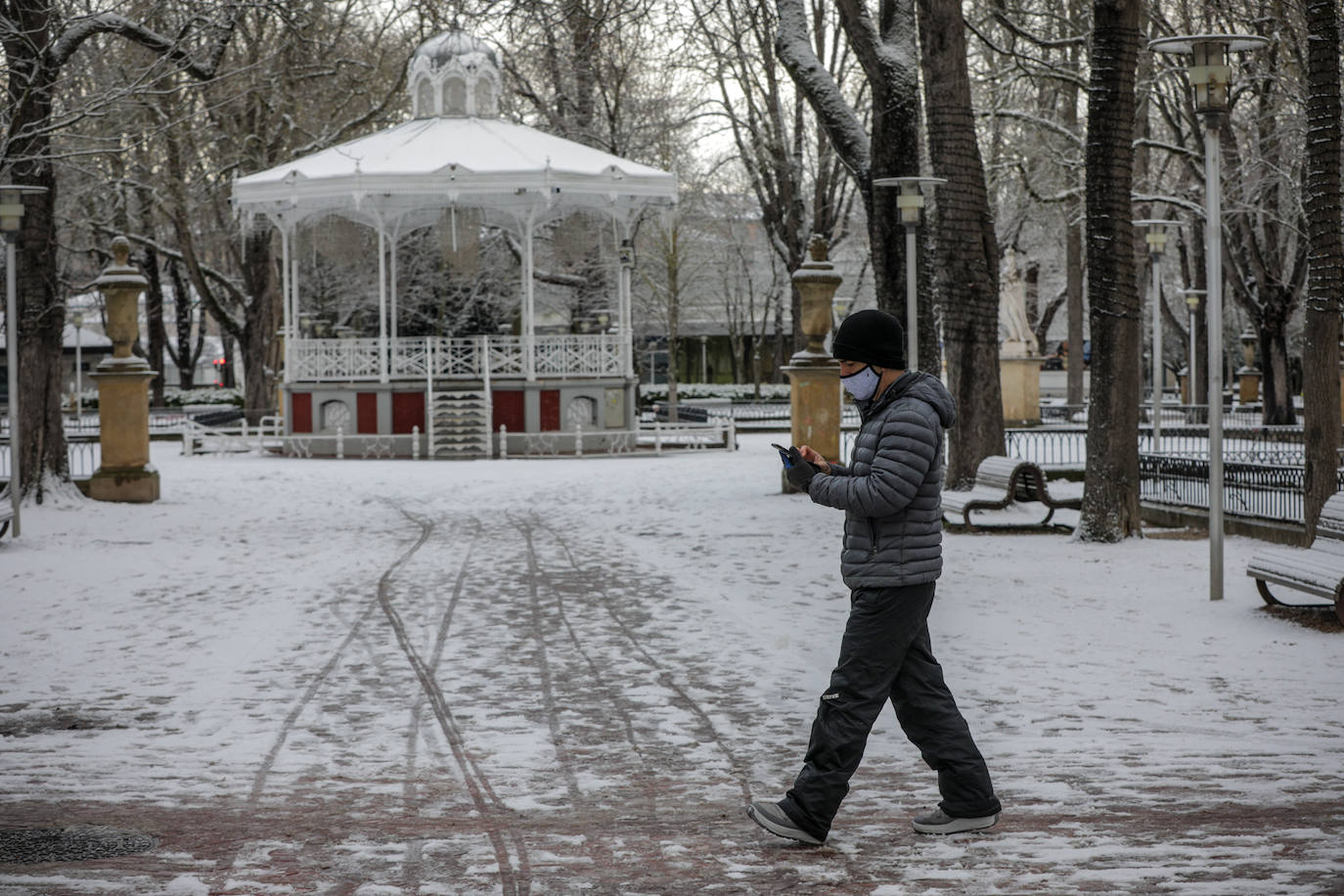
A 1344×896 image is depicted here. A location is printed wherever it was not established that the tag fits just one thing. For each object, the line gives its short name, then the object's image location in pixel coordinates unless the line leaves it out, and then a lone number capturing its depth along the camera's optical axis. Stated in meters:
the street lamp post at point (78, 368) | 47.54
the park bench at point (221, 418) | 43.06
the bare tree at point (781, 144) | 39.16
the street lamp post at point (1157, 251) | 26.42
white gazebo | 31.52
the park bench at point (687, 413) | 42.03
